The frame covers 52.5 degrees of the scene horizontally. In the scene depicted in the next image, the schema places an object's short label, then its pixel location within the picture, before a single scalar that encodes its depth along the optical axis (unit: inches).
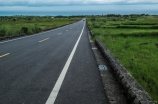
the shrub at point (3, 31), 647.5
